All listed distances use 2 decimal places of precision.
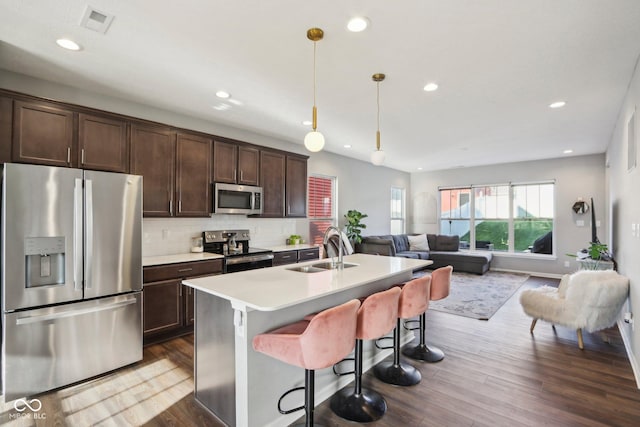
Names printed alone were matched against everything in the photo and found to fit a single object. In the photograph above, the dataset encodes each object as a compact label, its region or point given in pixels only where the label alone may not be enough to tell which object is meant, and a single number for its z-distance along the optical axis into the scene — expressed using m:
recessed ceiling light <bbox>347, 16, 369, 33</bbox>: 2.04
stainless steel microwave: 4.10
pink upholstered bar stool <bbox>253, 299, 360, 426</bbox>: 1.66
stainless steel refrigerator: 2.33
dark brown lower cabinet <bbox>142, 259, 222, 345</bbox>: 3.21
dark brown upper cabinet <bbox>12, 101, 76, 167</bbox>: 2.66
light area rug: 4.44
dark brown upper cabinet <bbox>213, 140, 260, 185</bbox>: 4.15
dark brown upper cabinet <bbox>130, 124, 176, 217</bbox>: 3.40
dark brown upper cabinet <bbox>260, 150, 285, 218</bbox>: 4.75
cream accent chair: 2.98
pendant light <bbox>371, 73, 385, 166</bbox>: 2.91
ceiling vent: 2.01
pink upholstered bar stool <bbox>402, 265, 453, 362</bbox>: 2.95
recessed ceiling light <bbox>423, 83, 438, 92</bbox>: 3.07
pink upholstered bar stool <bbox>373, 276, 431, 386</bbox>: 2.52
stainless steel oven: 3.96
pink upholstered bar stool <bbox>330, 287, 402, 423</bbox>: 2.07
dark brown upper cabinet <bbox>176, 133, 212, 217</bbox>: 3.76
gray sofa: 6.65
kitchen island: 1.86
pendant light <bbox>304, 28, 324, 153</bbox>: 2.44
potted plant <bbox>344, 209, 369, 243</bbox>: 6.37
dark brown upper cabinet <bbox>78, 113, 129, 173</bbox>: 3.03
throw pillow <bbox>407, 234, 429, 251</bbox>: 7.88
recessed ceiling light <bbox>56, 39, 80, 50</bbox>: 2.34
